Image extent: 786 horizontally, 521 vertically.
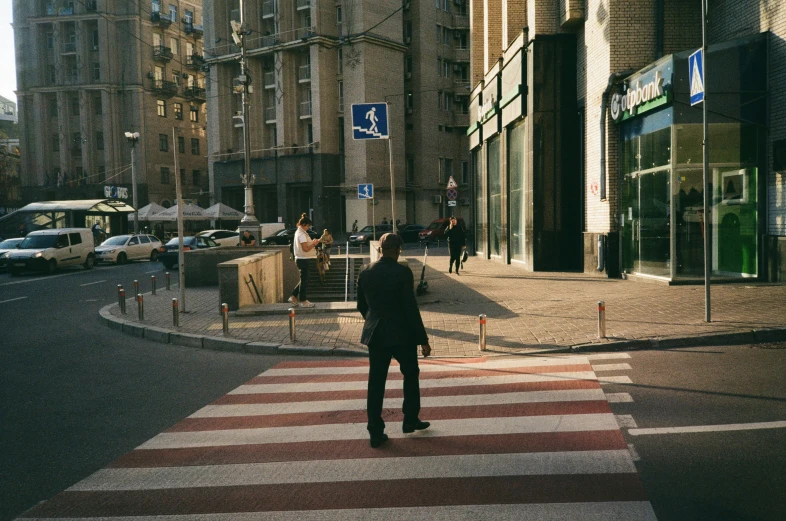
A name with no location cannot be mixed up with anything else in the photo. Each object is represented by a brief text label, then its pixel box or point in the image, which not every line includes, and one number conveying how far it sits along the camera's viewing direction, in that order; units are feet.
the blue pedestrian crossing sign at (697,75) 34.86
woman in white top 43.93
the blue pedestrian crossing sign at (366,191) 73.96
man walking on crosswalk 17.98
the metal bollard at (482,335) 30.96
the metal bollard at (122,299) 46.60
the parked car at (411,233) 161.38
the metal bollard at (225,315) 36.37
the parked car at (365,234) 145.03
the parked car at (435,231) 153.28
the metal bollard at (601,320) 31.27
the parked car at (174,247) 83.10
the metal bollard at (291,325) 34.19
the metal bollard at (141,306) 42.96
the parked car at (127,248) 105.29
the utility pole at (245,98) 78.38
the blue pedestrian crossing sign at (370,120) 45.39
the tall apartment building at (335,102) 169.58
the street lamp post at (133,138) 141.39
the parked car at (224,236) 107.96
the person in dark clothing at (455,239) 69.31
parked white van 84.94
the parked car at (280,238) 136.15
